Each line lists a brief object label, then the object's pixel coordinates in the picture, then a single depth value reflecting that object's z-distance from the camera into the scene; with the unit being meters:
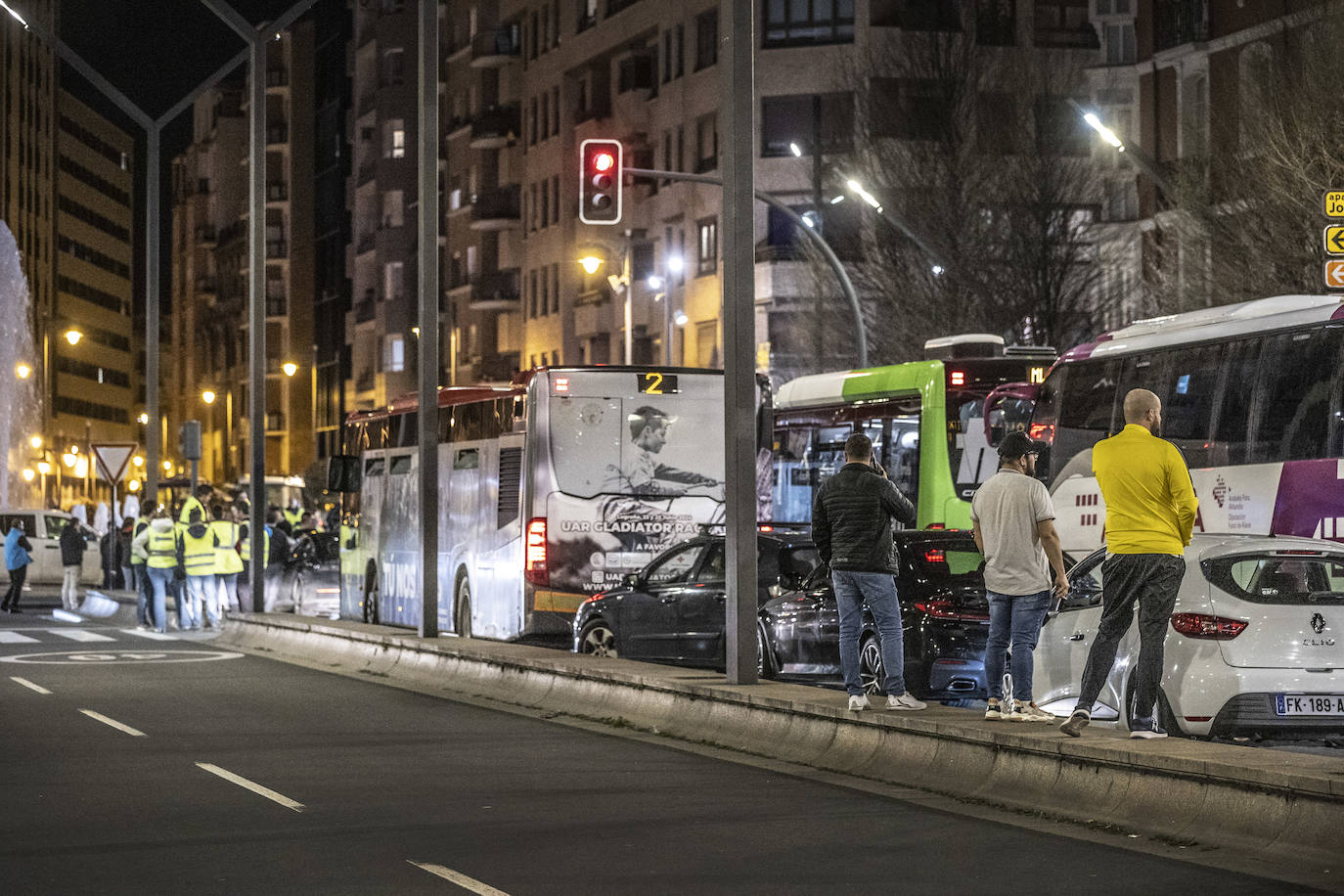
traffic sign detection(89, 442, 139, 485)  41.94
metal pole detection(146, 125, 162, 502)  42.84
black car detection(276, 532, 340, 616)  41.84
